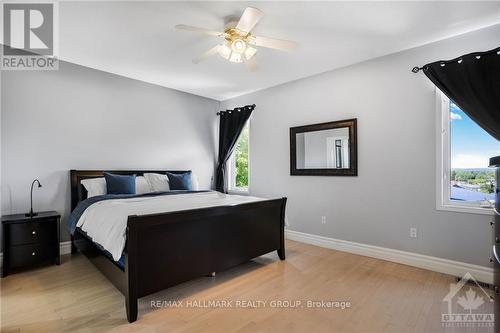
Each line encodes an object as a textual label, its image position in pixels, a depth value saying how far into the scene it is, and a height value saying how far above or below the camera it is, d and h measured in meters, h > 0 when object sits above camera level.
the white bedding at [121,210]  2.04 -0.40
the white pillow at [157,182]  3.95 -0.24
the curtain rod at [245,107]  4.70 +1.13
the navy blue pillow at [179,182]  4.04 -0.24
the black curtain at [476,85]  2.37 +0.80
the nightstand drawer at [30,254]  2.77 -0.98
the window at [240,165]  5.03 +0.03
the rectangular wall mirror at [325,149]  3.50 +0.25
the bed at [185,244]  1.98 -0.75
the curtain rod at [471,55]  2.38 +1.08
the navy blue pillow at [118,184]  3.39 -0.23
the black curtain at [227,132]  4.83 +0.68
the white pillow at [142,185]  3.81 -0.28
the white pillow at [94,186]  3.33 -0.25
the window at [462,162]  2.64 +0.03
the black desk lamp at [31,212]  2.93 -0.53
